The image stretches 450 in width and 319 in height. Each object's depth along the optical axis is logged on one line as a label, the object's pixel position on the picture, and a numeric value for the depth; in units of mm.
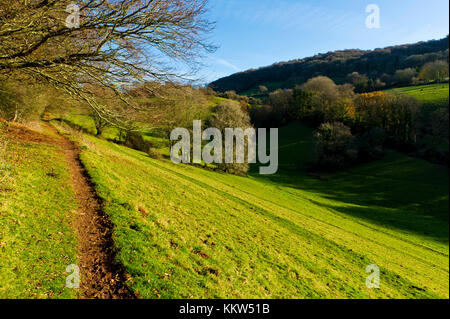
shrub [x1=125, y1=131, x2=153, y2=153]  41062
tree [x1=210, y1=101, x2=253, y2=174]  40469
